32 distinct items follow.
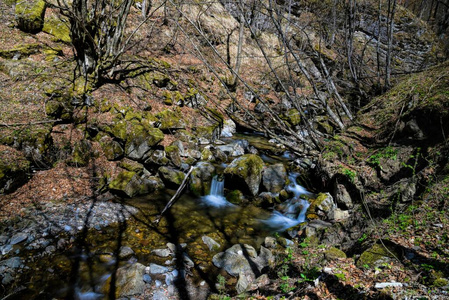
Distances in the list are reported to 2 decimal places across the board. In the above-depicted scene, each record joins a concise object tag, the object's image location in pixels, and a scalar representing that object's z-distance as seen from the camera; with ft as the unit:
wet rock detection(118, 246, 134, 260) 15.84
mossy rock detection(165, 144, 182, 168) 26.86
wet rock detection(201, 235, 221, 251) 17.56
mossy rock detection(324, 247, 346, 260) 12.48
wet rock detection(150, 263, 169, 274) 14.71
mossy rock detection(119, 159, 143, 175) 24.31
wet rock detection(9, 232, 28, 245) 15.10
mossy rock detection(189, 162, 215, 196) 25.05
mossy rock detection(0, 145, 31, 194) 17.58
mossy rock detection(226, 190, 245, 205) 24.51
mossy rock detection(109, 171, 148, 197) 21.94
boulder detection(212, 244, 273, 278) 15.28
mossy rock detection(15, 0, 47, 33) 29.27
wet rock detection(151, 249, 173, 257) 16.26
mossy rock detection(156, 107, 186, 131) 31.48
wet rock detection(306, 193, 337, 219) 20.72
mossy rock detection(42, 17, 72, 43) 31.19
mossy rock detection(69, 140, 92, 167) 22.36
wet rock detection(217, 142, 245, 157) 32.51
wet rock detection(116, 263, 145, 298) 13.14
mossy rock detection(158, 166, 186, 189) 24.57
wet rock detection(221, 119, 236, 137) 40.45
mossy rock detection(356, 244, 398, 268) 10.82
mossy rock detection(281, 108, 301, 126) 45.06
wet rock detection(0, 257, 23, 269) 13.56
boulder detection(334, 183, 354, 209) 19.49
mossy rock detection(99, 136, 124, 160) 24.54
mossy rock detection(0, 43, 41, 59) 25.47
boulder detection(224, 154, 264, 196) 24.84
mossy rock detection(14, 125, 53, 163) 19.53
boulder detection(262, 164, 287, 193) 25.13
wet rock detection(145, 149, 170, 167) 25.81
